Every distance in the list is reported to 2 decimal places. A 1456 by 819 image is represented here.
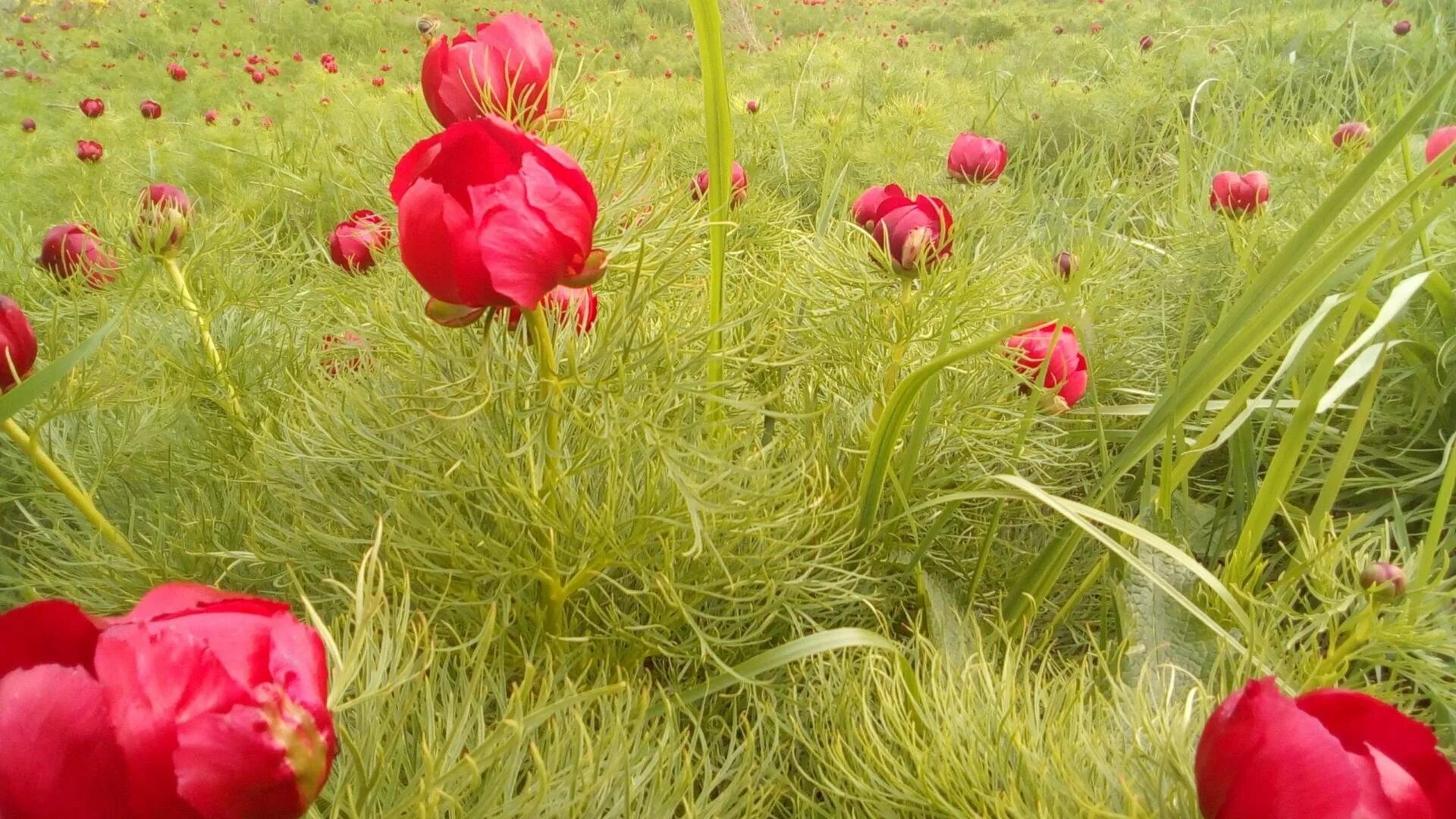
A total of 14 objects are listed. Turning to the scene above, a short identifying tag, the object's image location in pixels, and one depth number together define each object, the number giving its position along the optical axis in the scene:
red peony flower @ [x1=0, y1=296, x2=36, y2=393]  0.45
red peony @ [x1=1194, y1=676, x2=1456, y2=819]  0.24
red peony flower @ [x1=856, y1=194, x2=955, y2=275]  0.64
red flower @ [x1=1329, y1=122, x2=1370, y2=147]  1.04
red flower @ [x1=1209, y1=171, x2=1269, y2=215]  0.89
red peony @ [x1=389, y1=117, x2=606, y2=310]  0.33
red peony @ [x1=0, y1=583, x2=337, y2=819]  0.21
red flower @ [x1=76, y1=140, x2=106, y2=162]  1.27
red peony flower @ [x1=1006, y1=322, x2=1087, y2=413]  0.66
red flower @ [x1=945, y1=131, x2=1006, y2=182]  0.92
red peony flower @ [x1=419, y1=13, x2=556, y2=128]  0.40
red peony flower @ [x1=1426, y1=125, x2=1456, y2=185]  0.80
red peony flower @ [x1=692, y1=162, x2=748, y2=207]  0.85
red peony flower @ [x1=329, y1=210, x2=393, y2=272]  0.72
